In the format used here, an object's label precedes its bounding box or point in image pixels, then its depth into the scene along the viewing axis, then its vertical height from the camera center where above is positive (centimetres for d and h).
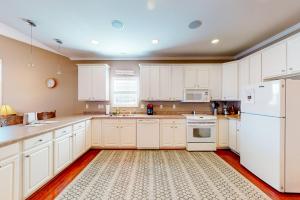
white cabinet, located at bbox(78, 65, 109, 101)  455 +58
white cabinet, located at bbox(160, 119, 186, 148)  426 -92
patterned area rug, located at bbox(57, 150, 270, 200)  230 -138
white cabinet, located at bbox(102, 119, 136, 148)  428 -92
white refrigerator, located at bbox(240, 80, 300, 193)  229 -51
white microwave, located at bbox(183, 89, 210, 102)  459 +15
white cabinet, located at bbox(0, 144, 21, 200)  169 -84
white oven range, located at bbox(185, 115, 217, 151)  416 -87
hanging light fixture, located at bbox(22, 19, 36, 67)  305 +153
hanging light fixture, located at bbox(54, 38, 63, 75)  381 +141
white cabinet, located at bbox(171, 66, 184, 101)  463 +64
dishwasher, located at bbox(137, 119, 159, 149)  426 -90
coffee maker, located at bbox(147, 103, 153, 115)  466 -27
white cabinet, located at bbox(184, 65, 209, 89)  459 +68
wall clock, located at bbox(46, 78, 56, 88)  459 +50
